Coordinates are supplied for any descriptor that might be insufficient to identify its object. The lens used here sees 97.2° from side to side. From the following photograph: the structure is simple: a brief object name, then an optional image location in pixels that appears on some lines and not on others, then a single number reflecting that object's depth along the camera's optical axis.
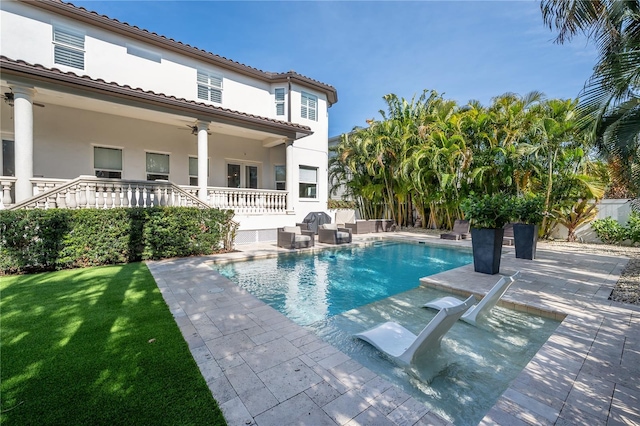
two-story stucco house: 9.03
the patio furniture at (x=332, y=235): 13.52
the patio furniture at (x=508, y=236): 13.20
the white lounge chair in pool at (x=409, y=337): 3.42
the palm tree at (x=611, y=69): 5.85
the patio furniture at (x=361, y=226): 17.73
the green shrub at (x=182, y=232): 9.15
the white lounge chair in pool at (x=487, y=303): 4.87
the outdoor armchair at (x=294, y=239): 11.94
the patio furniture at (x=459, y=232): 14.70
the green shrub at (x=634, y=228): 12.23
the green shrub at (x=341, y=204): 20.93
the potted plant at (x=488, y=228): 7.59
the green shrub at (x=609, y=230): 12.93
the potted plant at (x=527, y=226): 8.32
